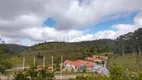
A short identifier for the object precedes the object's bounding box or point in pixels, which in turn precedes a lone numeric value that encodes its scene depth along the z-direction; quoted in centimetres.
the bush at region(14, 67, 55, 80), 961
